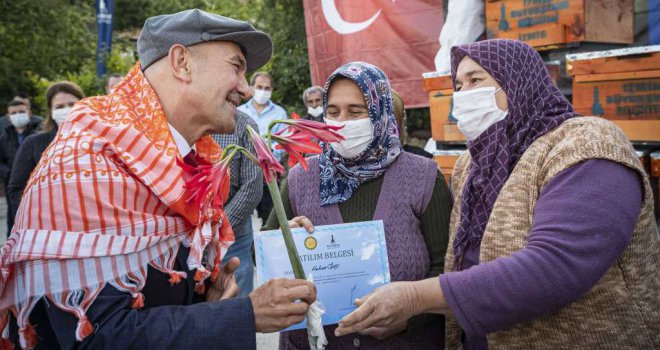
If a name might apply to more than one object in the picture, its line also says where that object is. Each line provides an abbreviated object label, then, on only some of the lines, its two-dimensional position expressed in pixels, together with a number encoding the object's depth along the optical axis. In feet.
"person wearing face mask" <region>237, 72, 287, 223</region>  26.86
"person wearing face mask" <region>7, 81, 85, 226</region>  17.13
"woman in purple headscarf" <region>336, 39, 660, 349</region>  6.06
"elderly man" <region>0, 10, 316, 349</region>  5.27
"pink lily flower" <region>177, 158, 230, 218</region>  5.38
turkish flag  27.12
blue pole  47.65
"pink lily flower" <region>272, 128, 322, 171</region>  5.76
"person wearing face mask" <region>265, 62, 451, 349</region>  7.84
